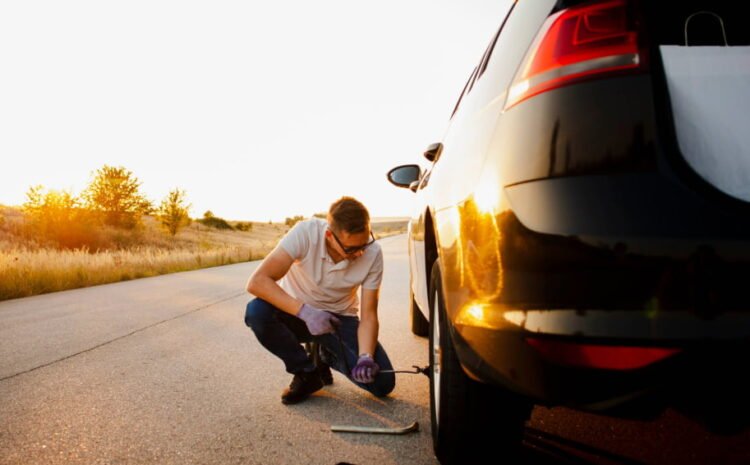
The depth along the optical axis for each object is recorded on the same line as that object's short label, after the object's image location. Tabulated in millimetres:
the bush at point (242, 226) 69125
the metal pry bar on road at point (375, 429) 2559
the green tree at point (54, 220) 28250
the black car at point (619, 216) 1081
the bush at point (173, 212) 40594
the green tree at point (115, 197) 34156
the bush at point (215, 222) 62900
